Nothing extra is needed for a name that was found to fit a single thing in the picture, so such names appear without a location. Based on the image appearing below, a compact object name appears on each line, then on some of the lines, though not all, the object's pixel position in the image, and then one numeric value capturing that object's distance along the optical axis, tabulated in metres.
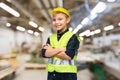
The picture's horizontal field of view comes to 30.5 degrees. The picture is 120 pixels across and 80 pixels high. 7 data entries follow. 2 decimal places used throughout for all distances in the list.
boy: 1.47
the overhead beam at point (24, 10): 5.01
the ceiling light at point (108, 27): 6.57
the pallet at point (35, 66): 6.75
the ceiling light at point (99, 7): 4.27
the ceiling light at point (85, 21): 5.95
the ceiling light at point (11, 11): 4.59
